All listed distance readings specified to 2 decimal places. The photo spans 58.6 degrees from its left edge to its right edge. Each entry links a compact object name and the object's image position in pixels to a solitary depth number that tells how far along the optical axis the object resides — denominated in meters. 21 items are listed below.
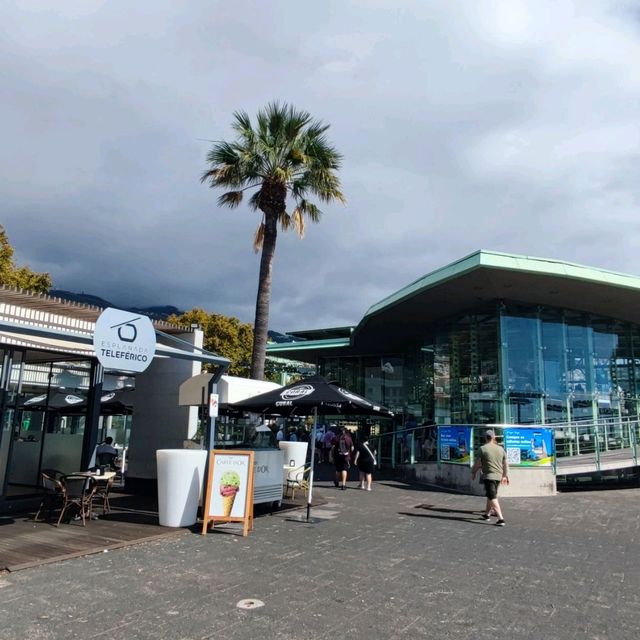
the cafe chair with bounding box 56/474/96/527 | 8.67
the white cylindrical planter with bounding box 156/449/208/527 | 8.66
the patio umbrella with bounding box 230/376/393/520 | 9.85
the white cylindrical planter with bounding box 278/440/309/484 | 14.06
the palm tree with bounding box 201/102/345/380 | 16.02
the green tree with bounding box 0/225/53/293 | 21.95
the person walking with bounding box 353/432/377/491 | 14.31
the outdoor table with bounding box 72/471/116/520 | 9.33
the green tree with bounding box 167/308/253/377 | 41.81
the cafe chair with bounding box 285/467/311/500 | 12.67
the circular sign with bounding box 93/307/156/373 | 7.99
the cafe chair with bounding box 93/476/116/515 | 9.58
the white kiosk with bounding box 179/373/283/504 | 10.15
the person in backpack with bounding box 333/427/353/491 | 14.64
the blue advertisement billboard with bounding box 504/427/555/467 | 13.62
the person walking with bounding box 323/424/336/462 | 23.04
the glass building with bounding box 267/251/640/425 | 16.41
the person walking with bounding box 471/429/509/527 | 9.98
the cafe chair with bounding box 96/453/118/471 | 13.79
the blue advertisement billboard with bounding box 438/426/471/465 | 14.36
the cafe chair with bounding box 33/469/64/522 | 8.89
